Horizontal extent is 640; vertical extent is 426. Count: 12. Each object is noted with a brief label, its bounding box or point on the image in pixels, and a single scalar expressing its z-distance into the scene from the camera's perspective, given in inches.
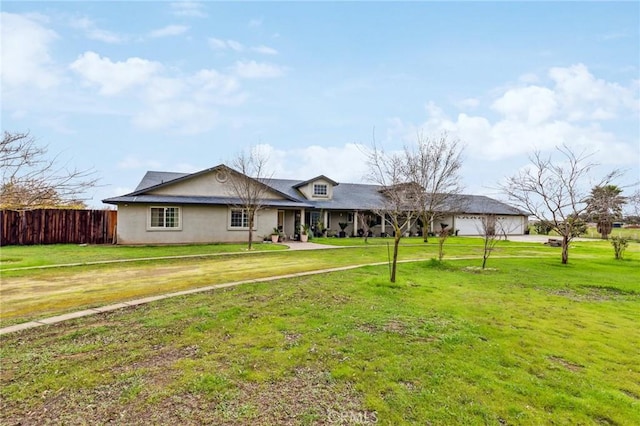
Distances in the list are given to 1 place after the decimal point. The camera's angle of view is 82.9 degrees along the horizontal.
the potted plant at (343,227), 1146.7
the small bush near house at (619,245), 676.1
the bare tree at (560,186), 585.6
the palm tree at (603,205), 570.3
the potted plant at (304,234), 943.7
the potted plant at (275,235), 892.0
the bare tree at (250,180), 786.8
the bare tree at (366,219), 1161.1
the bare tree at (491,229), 519.7
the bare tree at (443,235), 528.6
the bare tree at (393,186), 365.1
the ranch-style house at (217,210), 793.6
